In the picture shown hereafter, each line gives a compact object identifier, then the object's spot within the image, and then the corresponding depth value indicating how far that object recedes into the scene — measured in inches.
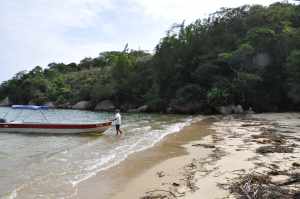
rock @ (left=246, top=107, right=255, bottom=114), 1151.8
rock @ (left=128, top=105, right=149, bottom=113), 1449.4
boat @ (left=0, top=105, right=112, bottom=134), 605.6
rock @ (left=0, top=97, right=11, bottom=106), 2341.9
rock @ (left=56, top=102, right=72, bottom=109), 1938.7
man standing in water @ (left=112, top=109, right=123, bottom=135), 594.1
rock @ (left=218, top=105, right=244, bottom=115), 1173.2
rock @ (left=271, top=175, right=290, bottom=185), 222.8
